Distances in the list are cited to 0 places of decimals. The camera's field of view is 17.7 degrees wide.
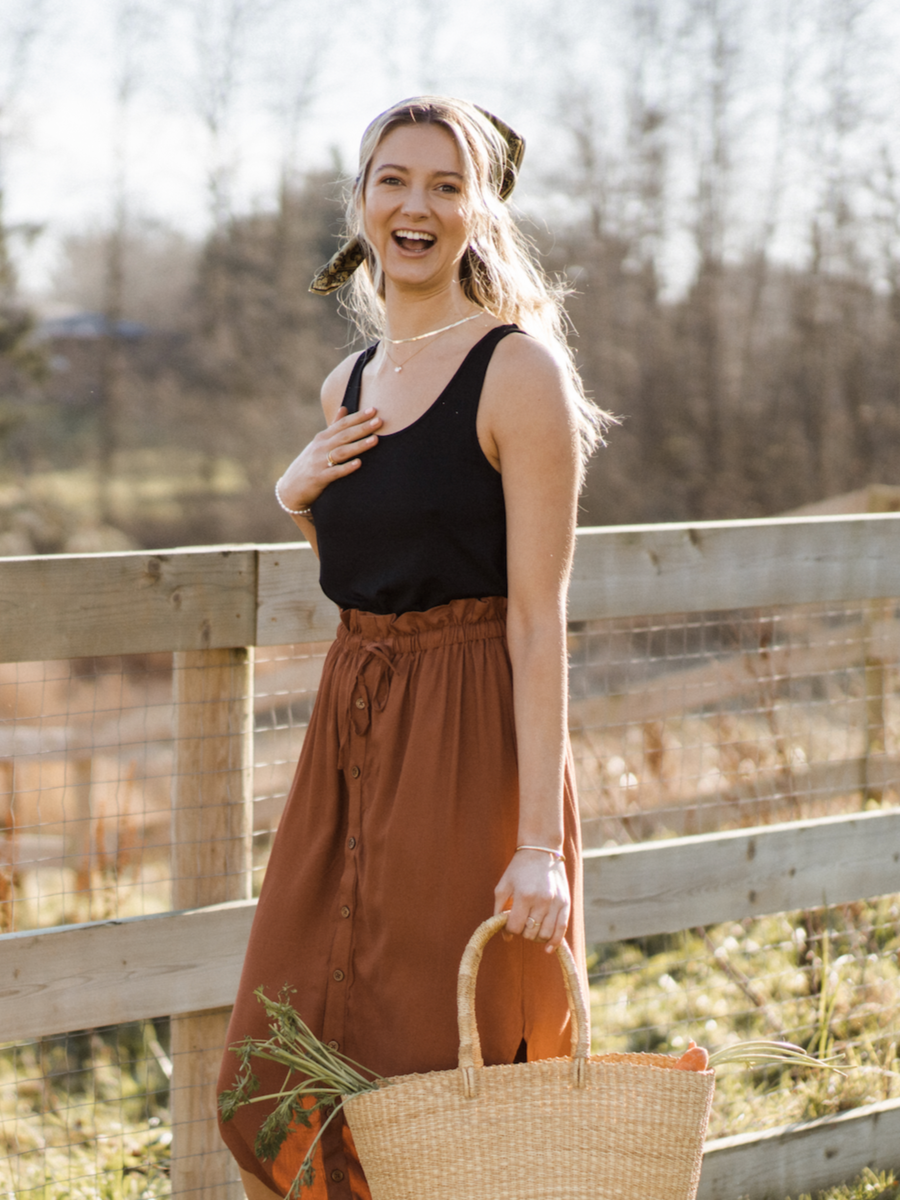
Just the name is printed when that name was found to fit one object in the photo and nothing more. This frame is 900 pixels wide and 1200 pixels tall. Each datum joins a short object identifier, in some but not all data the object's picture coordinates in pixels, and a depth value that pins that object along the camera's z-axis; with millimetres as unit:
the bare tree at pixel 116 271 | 21656
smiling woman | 3101
